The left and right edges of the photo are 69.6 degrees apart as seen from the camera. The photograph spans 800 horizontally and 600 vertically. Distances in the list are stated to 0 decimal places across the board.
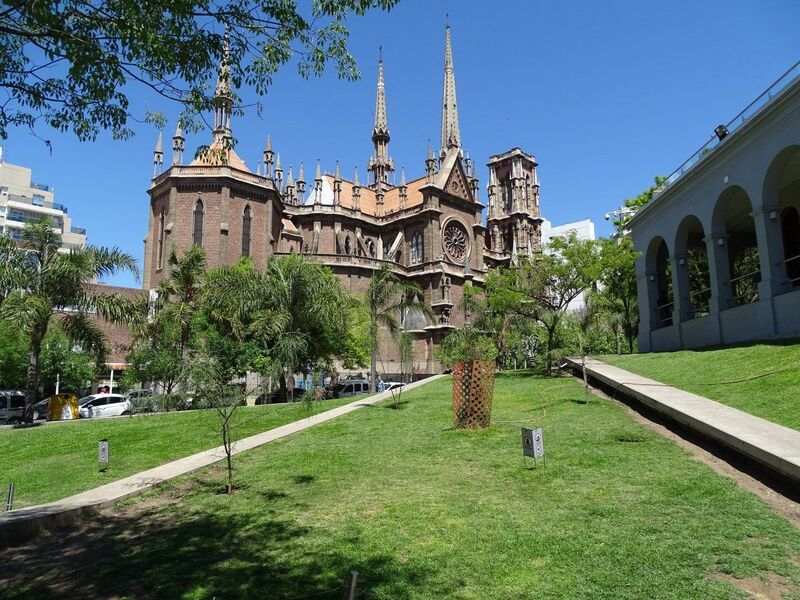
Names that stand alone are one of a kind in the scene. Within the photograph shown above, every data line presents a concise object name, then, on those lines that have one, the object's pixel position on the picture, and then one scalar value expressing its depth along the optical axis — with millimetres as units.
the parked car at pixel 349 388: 36938
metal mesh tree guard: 11852
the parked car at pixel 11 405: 27453
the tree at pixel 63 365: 34219
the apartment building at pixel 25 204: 77438
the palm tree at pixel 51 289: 18906
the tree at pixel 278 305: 25875
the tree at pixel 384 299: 25111
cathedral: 44531
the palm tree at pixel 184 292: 24109
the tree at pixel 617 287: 23500
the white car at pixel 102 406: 28234
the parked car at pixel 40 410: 29362
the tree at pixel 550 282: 23328
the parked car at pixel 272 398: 26875
